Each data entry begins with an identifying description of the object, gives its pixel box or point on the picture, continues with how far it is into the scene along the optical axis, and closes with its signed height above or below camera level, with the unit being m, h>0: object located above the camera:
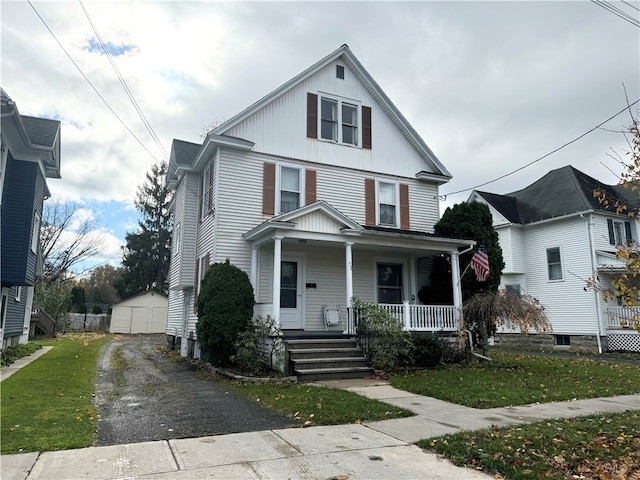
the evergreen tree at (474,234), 13.84 +2.66
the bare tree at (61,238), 36.66 +6.58
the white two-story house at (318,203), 12.60 +3.68
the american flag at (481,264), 12.42 +1.52
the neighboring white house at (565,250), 19.09 +3.16
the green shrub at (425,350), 11.30 -0.83
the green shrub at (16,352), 11.84 -1.12
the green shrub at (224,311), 10.54 +0.14
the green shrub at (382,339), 10.72 -0.54
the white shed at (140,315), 33.69 +0.12
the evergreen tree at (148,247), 44.03 +7.00
